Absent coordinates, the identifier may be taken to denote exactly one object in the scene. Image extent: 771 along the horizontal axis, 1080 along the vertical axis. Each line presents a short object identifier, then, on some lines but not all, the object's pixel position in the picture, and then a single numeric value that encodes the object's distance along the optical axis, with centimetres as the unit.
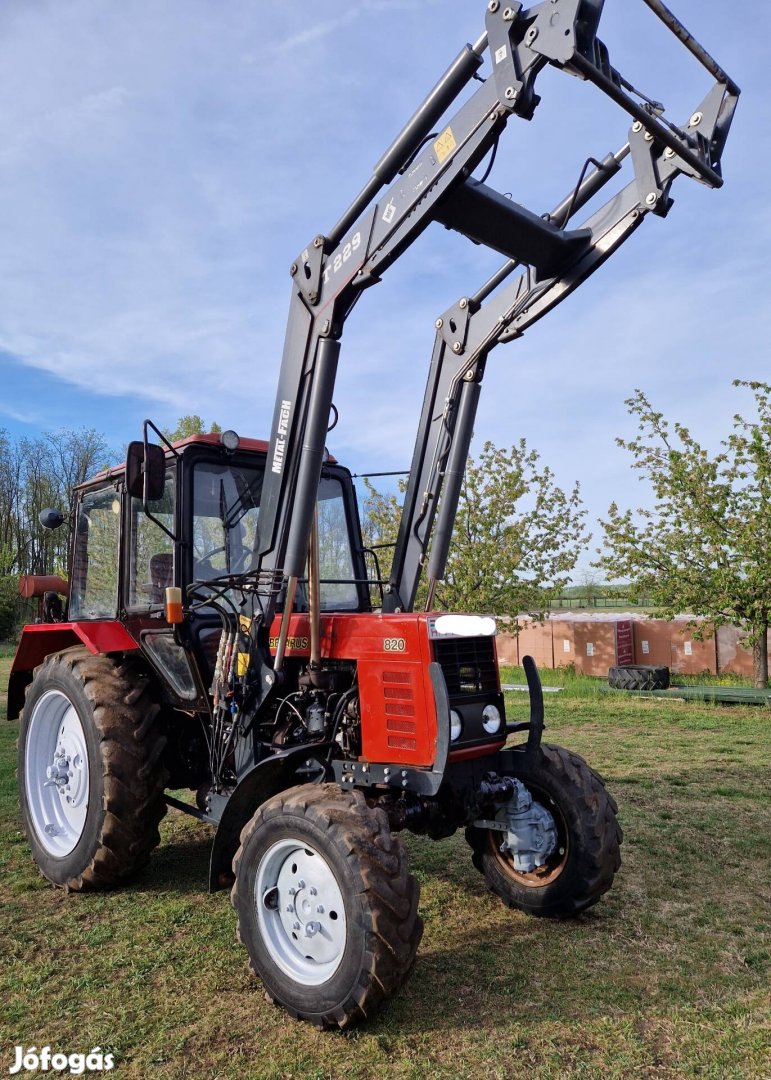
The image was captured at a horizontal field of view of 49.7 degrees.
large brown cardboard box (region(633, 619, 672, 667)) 1552
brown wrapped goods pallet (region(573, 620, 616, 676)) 1532
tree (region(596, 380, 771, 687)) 1242
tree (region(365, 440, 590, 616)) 1512
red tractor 336
